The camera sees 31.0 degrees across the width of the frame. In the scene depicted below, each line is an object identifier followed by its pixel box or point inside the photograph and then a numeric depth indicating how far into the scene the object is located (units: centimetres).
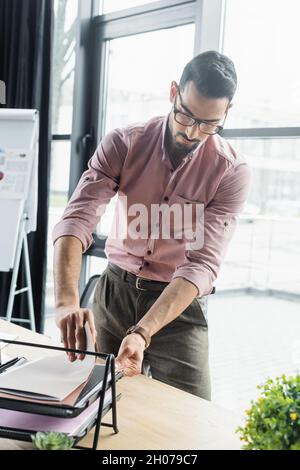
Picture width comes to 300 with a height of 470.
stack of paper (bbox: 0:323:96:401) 101
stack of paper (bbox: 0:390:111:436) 98
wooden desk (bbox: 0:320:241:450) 106
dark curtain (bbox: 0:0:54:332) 349
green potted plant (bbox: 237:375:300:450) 79
